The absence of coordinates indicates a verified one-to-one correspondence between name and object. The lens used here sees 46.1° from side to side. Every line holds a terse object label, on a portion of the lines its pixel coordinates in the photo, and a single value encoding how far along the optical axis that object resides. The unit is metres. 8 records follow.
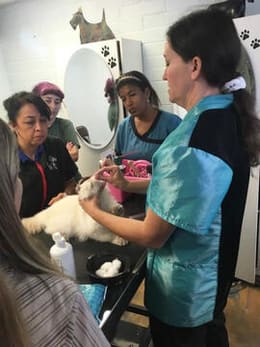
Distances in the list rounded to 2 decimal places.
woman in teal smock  0.69
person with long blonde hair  0.42
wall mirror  2.16
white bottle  0.77
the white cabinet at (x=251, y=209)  1.56
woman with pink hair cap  2.19
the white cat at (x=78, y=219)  0.99
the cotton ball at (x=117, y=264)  0.80
